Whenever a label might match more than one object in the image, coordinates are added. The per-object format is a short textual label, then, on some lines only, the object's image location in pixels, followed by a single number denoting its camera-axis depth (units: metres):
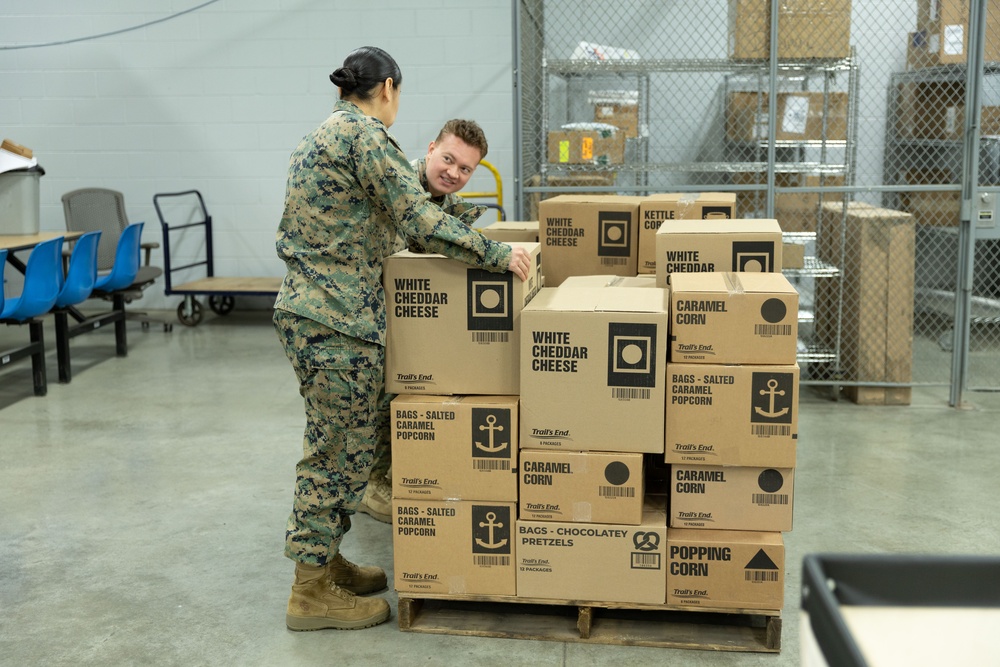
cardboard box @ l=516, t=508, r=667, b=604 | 2.64
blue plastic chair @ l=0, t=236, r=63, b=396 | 5.30
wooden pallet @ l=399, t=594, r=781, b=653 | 2.67
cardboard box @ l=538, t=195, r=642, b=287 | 3.37
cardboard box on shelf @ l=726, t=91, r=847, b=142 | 5.57
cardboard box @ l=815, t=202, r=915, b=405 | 5.12
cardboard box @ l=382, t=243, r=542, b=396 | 2.64
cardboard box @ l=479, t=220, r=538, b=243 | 3.68
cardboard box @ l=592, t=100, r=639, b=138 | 5.45
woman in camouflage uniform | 2.50
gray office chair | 7.24
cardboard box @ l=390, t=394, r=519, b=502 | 2.62
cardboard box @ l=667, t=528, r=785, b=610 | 2.60
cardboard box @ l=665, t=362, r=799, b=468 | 2.53
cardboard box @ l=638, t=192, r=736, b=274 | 3.38
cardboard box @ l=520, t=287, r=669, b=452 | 2.54
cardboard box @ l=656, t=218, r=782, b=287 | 2.90
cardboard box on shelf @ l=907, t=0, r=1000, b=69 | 5.45
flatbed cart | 7.12
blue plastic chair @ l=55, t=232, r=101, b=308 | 5.78
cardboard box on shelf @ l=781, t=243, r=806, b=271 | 5.16
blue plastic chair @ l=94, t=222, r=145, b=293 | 6.33
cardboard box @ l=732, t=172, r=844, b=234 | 5.62
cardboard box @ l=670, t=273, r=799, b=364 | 2.52
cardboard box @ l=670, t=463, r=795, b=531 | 2.60
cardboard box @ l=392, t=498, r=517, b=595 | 2.69
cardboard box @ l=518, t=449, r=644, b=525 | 2.59
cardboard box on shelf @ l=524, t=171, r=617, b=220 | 5.29
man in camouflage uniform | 2.88
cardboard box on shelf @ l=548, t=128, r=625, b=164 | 5.25
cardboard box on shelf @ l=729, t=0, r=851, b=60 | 5.12
